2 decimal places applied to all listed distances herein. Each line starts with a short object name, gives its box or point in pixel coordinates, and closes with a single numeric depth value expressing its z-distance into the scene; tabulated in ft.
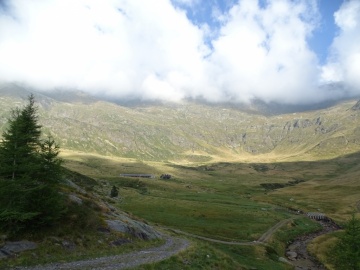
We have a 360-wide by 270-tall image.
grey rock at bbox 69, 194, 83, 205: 141.22
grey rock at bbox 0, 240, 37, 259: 96.89
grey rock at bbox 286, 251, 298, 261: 238.78
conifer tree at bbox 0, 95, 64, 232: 106.52
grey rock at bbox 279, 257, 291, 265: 215.22
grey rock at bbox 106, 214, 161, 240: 146.38
